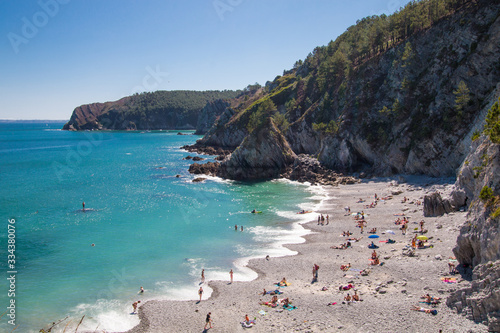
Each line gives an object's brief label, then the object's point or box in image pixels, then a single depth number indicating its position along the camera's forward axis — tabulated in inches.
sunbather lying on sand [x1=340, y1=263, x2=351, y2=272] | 1154.0
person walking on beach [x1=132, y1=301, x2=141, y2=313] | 985.1
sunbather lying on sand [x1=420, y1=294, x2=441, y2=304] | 826.2
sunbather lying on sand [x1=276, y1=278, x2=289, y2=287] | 1095.3
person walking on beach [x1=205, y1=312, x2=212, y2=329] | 880.9
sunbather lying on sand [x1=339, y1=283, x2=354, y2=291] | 1007.8
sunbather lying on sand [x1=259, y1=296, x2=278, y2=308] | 961.7
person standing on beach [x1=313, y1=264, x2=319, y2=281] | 1120.5
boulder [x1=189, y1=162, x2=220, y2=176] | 3307.1
